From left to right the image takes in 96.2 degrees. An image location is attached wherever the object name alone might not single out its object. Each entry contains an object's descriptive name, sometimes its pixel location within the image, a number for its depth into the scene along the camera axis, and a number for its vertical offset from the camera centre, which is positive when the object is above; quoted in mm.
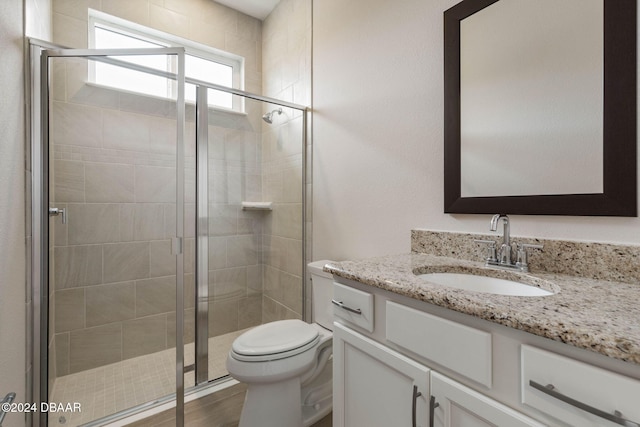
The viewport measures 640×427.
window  1413 +1230
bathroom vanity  491 -305
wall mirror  852 +368
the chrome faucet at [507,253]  996 -145
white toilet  1276 -730
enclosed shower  1337 -107
